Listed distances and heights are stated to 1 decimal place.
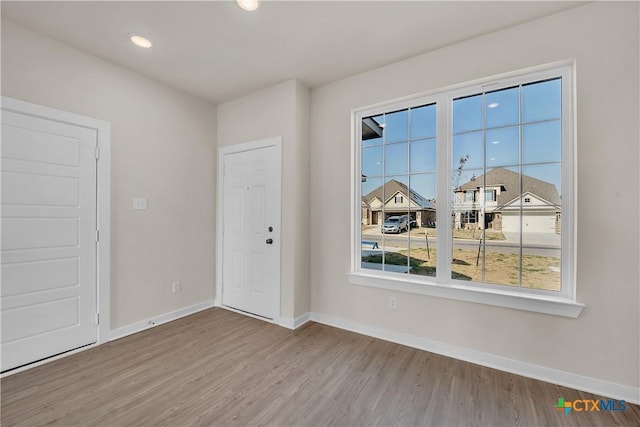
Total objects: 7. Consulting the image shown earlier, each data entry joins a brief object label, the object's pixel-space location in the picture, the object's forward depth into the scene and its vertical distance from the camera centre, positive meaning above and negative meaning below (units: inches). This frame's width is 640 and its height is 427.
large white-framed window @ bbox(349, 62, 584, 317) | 83.2 +7.9
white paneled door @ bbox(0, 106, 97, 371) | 83.9 -9.1
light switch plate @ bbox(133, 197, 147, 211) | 113.6 +3.1
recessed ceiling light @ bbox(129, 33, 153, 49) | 91.0 +58.3
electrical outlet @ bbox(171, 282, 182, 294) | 126.9 -35.4
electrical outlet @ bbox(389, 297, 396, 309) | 106.5 -34.9
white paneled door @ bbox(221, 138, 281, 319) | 124.6 -7.9
